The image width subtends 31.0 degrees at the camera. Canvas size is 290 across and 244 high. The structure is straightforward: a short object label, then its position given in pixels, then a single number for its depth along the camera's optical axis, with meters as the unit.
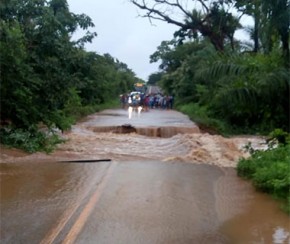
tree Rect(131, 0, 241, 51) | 33.25
